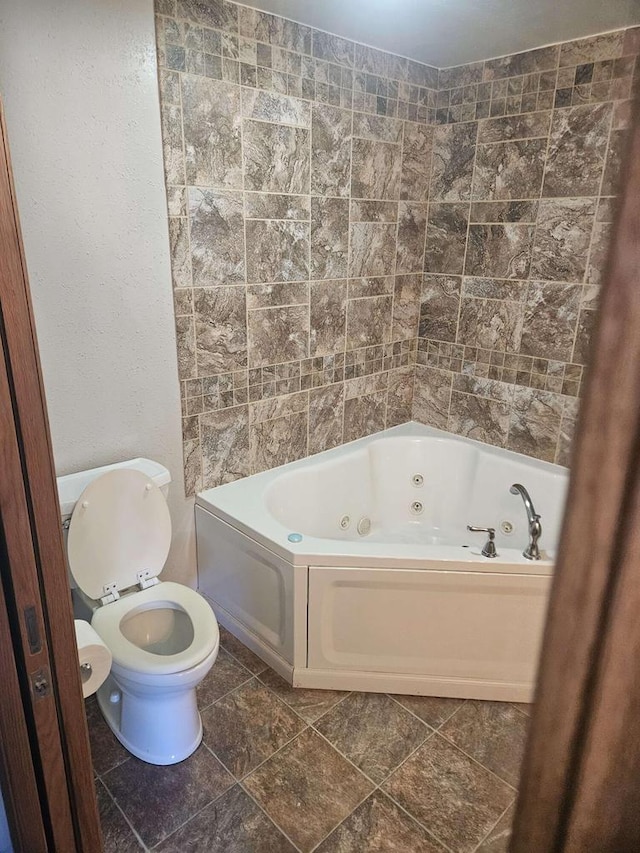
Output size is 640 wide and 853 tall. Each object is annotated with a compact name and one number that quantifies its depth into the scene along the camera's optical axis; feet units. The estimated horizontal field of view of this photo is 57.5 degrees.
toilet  6.03
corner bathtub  6.93
